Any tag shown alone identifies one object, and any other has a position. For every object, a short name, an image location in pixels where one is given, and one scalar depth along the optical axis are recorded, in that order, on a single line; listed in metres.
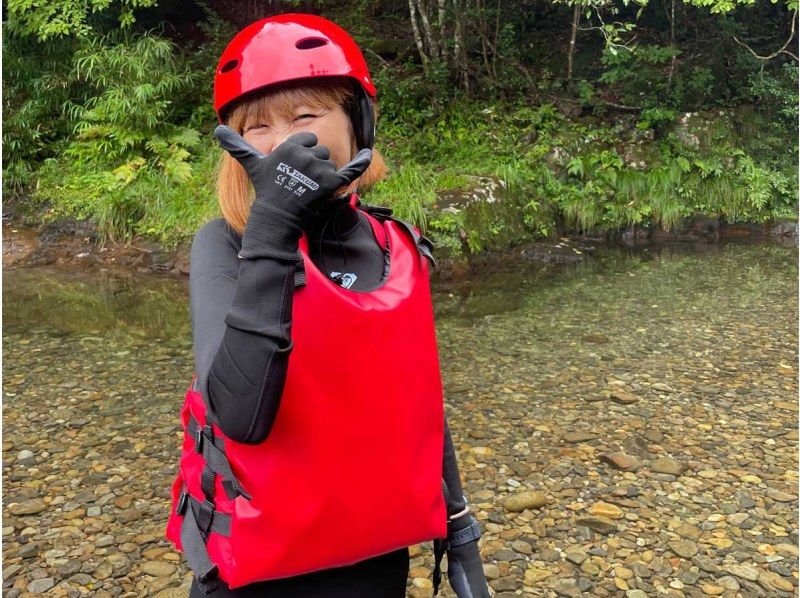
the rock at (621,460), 4.23
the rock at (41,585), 3.18
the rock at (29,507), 3.80
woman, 1.27
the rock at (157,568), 3.30
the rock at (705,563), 3.29
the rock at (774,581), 3.17
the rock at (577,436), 4.57
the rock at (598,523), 3.62
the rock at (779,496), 3.88
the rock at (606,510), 3.75
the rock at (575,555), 3.38
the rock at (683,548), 3.40
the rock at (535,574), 3.24
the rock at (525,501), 3.84
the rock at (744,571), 3.24
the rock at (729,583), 3.17
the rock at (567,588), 3.15
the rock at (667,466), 4.18
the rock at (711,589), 3.14
